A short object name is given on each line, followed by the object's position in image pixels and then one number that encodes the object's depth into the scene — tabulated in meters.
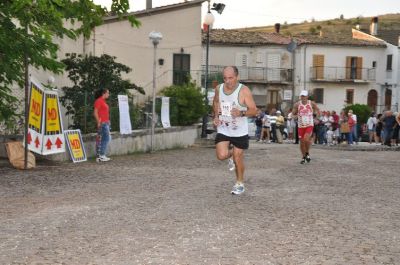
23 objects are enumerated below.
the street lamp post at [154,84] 17.88
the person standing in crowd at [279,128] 28.66
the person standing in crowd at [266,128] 28.69
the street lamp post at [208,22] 24.64
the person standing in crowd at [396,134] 25.62
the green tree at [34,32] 11.31
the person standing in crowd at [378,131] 29.23
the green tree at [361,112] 46.75
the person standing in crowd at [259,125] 30.34
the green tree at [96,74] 19.70
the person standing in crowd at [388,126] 26.08
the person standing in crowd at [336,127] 29.14
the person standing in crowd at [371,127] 31.50
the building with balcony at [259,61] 54.66
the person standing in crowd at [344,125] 27.99
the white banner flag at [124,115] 17.53
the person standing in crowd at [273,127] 28.78
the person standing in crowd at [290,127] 31.07
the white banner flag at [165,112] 20.73
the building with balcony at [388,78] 59.28
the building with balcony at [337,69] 57.75
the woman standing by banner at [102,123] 14.71
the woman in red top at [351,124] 28.28
